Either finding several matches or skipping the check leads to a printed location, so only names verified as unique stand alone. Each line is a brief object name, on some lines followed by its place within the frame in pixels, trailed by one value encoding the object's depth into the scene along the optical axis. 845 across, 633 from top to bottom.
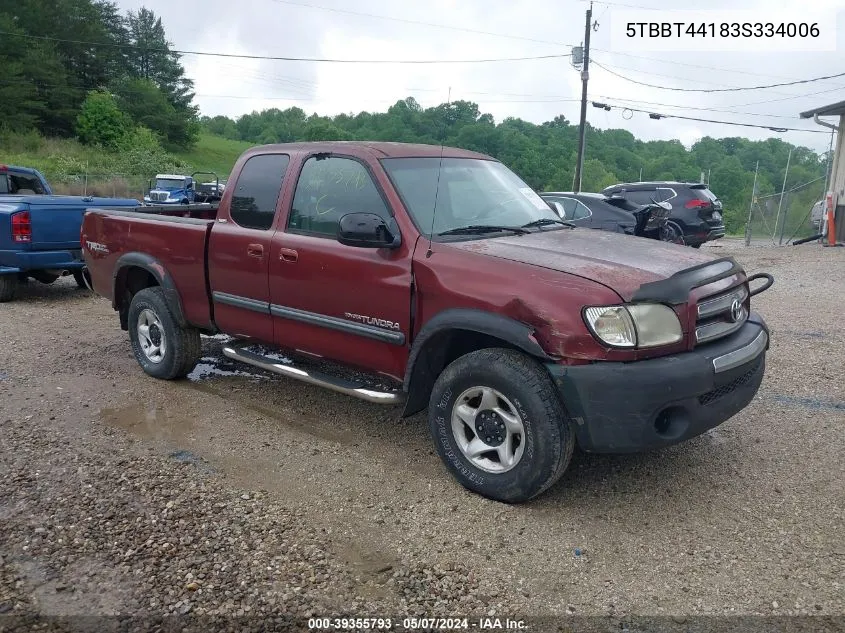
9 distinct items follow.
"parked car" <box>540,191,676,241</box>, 10.62
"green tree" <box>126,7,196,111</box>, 77.58
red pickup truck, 3.36
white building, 19.48
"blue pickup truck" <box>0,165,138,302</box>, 8.63
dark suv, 14.45
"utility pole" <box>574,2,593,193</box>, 26.50
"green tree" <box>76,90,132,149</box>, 59.97
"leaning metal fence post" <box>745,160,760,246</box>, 20.43
